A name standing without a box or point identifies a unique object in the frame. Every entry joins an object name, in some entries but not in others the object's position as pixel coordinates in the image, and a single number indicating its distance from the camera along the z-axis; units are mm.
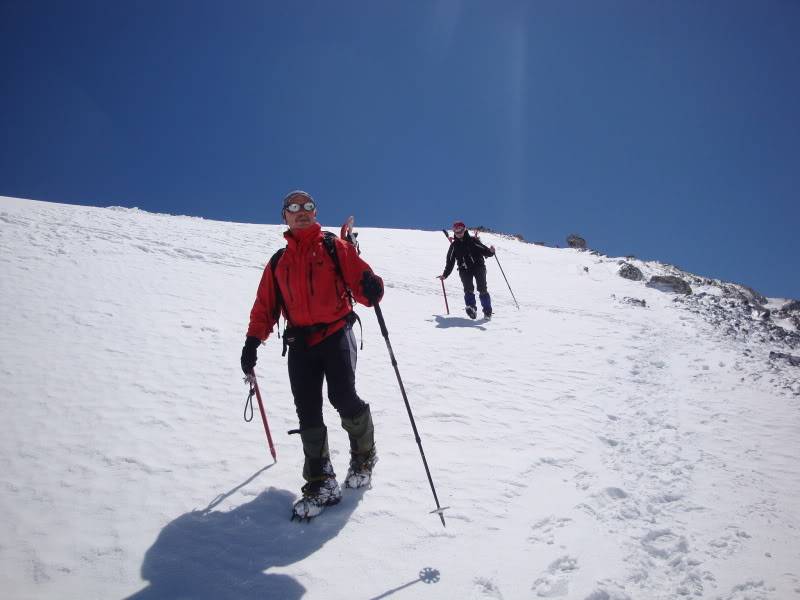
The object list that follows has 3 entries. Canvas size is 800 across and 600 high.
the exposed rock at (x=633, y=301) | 16797
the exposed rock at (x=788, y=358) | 8759
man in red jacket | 3973
